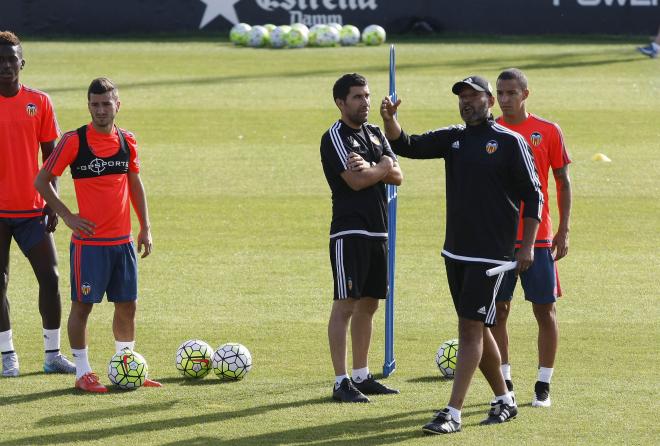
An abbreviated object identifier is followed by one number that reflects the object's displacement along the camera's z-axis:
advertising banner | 66.00
